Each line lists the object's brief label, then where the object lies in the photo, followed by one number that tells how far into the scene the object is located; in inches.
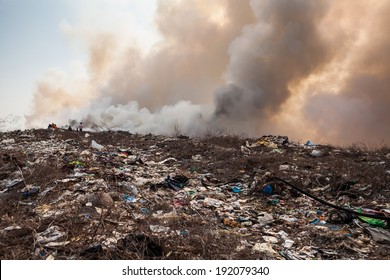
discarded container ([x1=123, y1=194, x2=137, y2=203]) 172.2
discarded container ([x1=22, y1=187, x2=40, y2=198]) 178.2
